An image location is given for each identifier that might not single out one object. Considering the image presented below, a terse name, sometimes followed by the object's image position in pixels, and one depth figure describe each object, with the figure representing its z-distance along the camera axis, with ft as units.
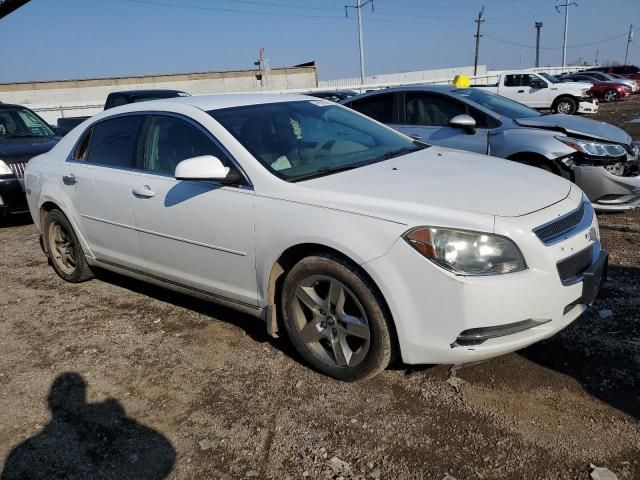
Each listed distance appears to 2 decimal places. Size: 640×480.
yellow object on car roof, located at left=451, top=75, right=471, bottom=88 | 59.00
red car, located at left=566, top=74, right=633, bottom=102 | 92.17
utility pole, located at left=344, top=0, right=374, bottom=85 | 119.96
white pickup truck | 65.31
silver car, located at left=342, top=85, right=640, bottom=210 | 18.07
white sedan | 8.44
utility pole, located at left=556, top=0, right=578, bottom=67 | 176.04
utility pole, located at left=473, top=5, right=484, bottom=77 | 189.98
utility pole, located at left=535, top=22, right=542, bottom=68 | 261.24
